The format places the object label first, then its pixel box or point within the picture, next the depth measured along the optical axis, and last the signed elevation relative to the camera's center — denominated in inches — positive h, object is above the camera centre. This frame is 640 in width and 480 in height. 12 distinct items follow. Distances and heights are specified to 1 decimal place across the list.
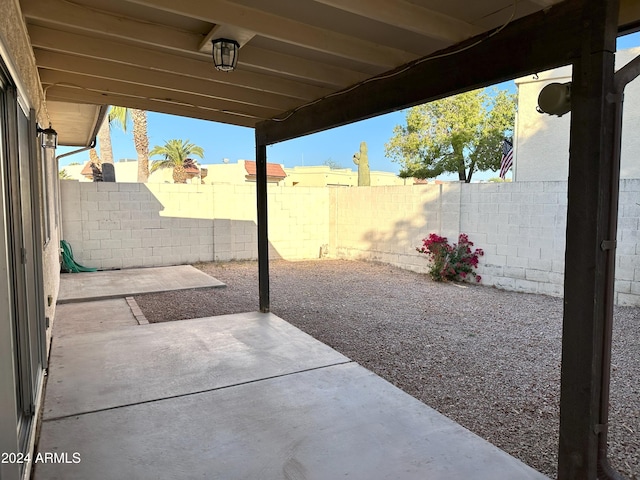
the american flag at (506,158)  553.7 +59.9
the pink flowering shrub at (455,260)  323.9 -39.6
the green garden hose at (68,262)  354.6 -43.0
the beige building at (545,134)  374.3 +68.4
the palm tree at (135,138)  524.4 +86.9
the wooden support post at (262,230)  220.1 -11.5
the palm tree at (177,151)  900.6 +115.1
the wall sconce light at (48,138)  185.5 +31.9
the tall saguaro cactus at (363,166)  634.8 +57.5
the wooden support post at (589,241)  78.0 -6.3
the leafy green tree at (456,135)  709.9 +117.7
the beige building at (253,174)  1153.4 +94.6
